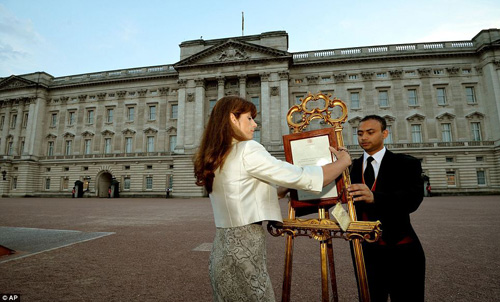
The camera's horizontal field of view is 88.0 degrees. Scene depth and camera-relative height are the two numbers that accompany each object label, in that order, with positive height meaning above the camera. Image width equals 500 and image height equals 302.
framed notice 2.23 +0.28
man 2.17 -0.25
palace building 29.78 +10.43
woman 1.69 -0.02
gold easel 2.01 -0.35
